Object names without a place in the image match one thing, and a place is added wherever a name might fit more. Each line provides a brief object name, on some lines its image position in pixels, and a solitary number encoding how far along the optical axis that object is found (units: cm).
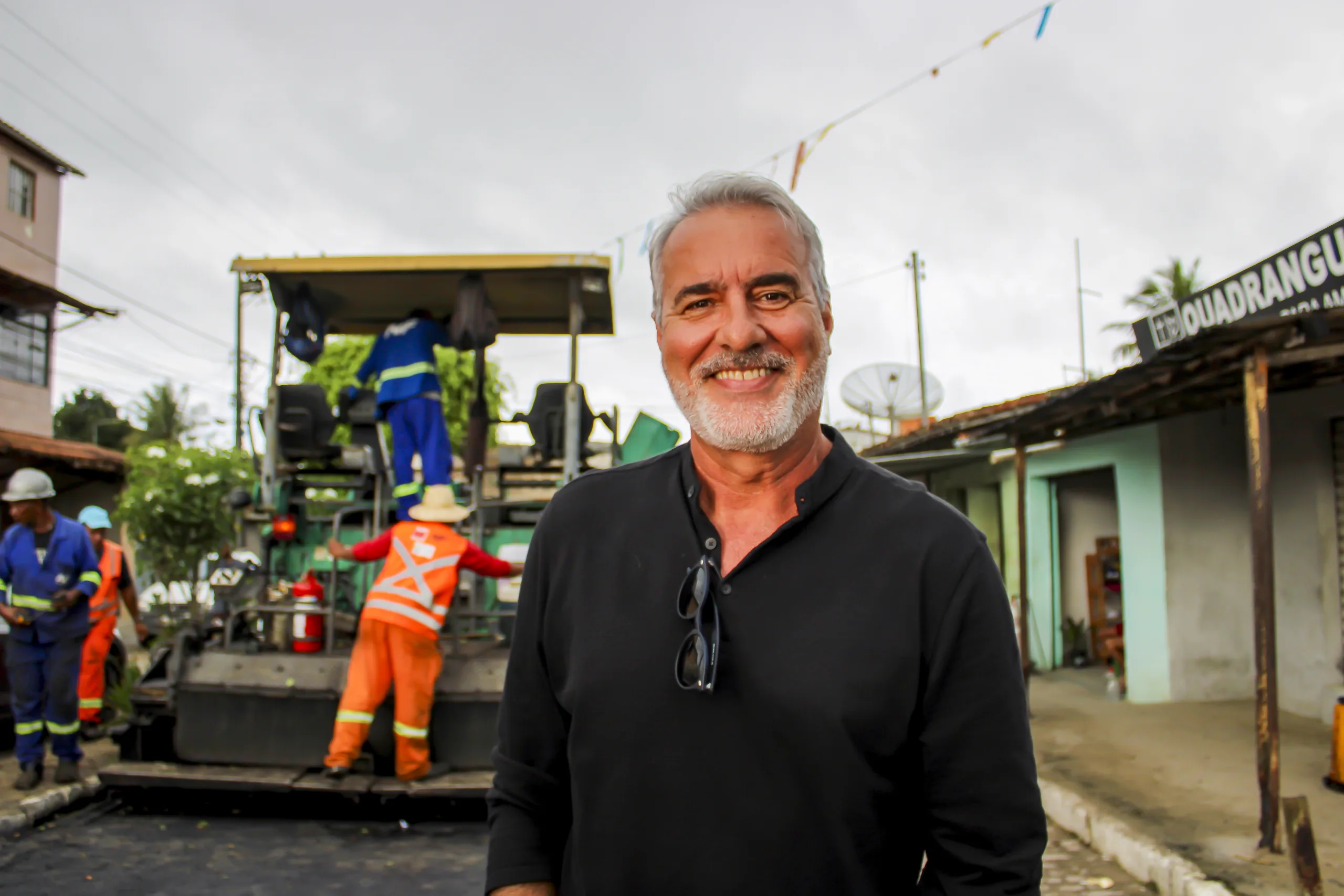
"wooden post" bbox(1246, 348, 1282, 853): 507
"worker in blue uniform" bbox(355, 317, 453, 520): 674
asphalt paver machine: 598
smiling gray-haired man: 143
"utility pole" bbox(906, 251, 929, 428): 2894
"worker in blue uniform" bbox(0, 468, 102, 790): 653
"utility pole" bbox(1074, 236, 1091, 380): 2853
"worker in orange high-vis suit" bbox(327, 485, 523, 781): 575
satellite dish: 1689
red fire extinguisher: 659
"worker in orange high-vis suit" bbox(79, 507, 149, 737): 838
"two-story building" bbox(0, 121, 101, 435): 1873
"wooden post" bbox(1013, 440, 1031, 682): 930
